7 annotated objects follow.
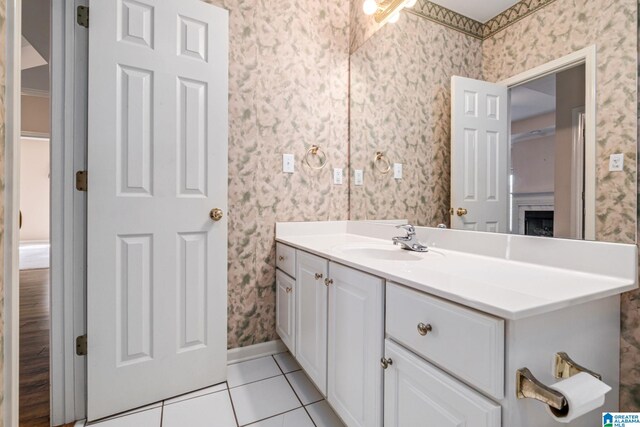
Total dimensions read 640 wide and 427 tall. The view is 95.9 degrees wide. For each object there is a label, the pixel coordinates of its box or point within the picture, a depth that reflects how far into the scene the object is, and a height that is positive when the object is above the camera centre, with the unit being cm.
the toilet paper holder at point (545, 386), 54 -35
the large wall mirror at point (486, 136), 88 +31
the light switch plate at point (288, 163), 189 +30
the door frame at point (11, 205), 63 +0
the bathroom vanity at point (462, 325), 61 -30
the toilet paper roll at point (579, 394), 55 -35
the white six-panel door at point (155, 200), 134 +4
